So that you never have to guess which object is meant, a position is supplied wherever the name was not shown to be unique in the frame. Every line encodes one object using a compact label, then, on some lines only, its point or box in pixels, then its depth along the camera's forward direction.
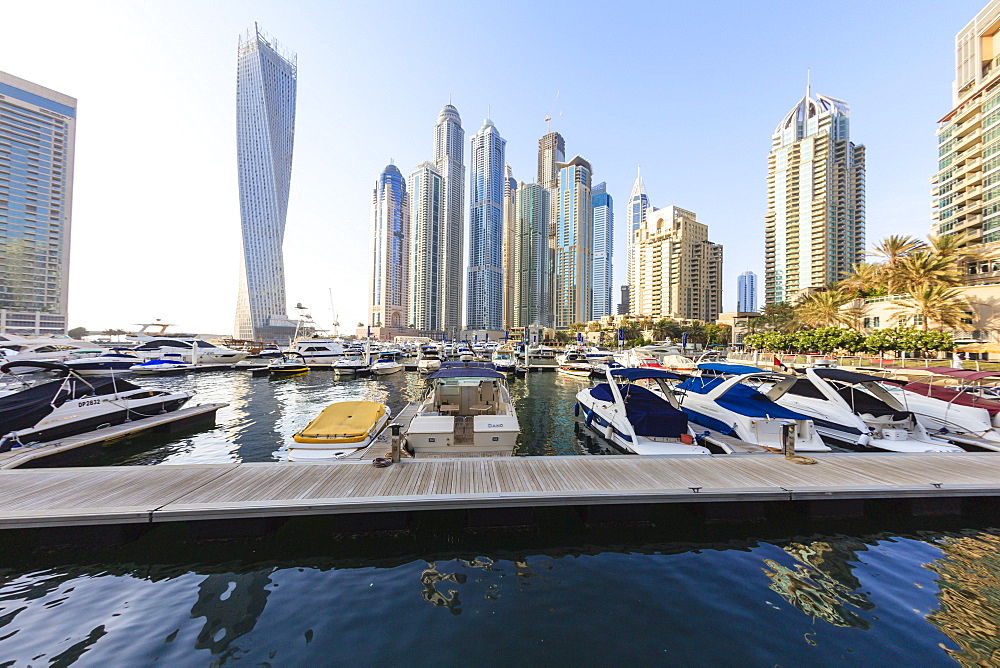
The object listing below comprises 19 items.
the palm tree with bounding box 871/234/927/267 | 52.19
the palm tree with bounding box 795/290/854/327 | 56.78
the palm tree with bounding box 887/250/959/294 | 44.41
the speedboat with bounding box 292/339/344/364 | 53.59
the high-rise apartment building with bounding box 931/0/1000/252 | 55.59
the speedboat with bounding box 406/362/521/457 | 10.75
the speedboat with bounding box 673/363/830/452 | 11.39
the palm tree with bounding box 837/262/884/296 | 56.47
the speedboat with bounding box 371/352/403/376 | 43.38
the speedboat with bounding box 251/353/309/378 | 40.34
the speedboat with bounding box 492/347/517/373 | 44.78
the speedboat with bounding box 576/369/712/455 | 11.35
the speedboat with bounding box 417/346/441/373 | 49.22
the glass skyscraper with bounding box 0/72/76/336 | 104.25
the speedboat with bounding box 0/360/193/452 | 11.52
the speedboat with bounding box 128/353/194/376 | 40.81
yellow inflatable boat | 10.44
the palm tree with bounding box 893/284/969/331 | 41.88
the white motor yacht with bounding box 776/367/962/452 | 11.87
